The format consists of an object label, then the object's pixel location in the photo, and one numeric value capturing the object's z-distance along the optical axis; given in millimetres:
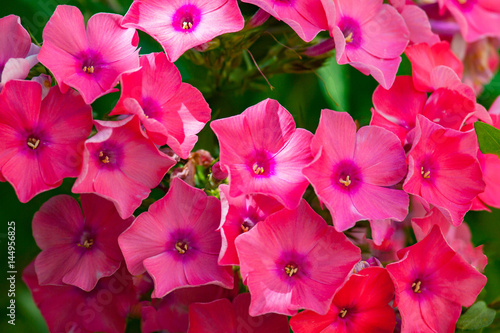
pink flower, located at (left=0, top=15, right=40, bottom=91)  466
